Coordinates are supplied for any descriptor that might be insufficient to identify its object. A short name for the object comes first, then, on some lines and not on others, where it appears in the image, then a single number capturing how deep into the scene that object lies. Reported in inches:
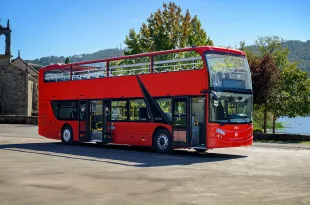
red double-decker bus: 656.4
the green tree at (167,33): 1969.0
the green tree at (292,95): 1514.5
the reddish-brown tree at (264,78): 1354.6
